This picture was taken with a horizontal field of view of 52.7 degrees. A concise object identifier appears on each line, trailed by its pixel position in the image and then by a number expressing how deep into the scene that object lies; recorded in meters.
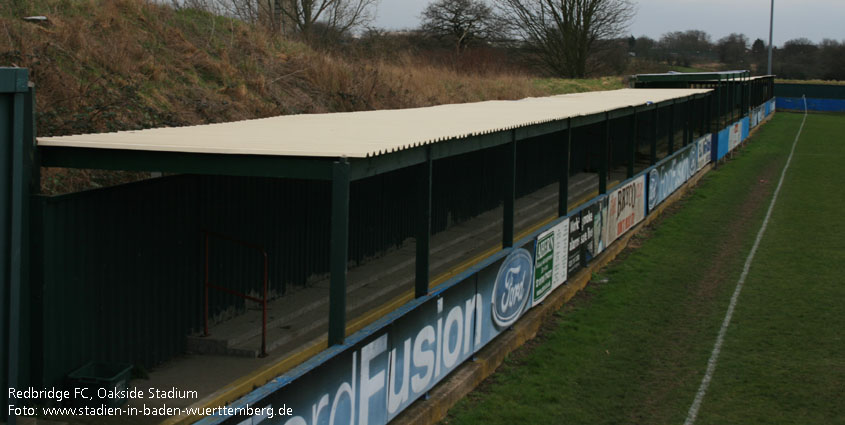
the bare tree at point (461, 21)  61.88
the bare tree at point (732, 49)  138.46
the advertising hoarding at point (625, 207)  16.69
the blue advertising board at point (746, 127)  40.66
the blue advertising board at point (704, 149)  29.06
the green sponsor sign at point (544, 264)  12.14
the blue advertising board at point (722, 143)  32.12
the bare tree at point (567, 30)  60.69
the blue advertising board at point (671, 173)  20.85
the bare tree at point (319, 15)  32.56
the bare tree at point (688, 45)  139.44
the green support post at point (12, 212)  6.64
